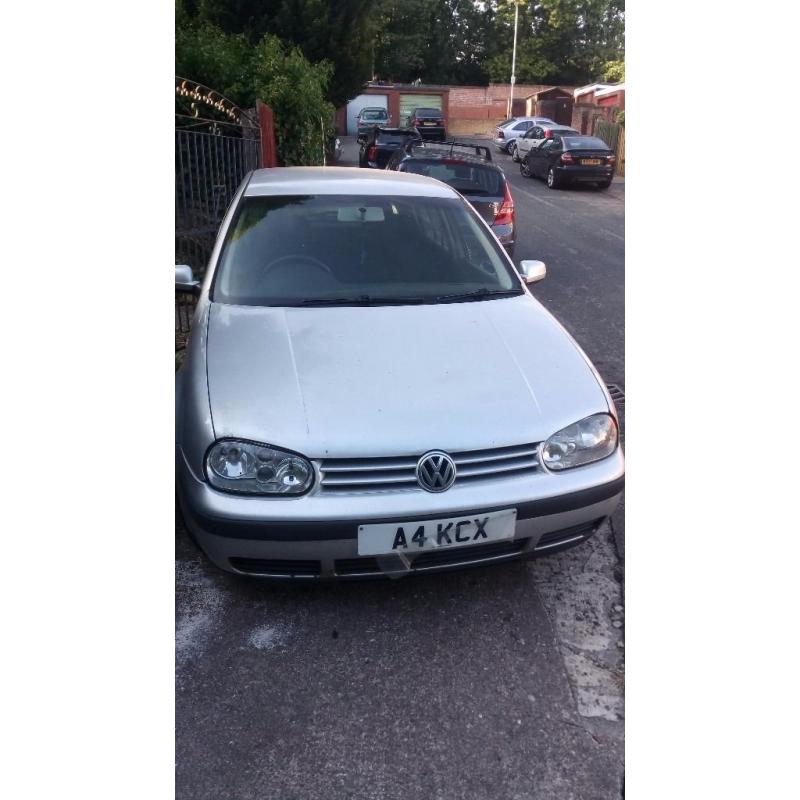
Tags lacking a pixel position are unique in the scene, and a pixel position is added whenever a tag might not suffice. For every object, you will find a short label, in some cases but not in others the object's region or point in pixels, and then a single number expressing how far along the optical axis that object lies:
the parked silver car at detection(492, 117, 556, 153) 29.31
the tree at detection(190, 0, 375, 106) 13.04
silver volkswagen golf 2.44
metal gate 6.72
